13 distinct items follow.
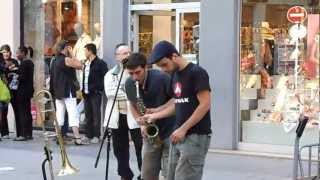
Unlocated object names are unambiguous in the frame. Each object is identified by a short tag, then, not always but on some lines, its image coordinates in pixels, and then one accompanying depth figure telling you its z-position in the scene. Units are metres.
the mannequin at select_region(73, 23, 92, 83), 14.22
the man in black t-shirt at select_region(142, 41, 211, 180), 6.10
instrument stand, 8.25
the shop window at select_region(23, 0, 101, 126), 14.27
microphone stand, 8.48
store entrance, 12.93
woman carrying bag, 13.31
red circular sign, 11.43
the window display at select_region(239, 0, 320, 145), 11.40
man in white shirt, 8.57
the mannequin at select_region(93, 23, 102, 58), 13.92
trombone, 8.39
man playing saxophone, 7.21
